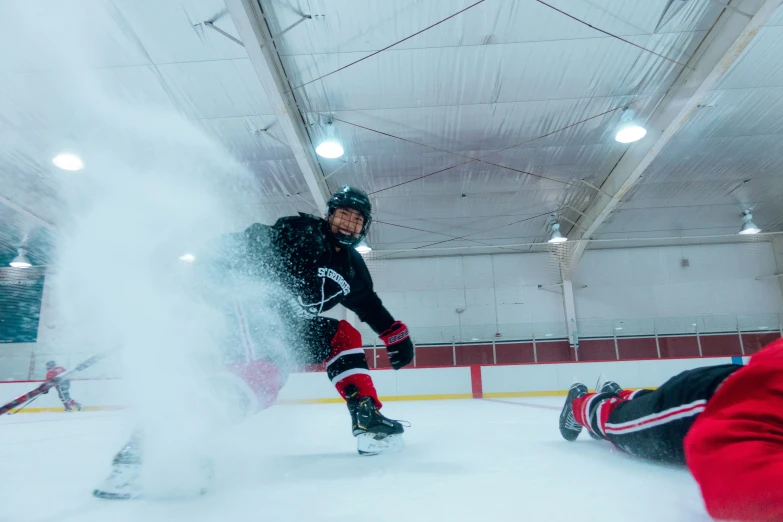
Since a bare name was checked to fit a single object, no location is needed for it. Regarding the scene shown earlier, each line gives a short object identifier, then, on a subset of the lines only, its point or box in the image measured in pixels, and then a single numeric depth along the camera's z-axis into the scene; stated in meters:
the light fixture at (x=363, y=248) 10.85
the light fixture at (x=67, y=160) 5.60
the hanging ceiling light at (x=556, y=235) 10.30
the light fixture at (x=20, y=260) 9.73
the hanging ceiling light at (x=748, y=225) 10.56
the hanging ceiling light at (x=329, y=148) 6.52
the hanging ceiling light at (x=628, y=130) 6.62
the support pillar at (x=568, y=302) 12.63
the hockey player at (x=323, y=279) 1.84
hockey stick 1.76
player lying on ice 0.72
